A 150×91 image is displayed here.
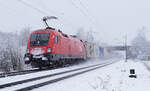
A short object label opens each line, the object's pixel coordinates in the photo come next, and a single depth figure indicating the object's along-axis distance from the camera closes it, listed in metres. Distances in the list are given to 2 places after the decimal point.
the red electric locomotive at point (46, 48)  13.48
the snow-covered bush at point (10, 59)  13.65
